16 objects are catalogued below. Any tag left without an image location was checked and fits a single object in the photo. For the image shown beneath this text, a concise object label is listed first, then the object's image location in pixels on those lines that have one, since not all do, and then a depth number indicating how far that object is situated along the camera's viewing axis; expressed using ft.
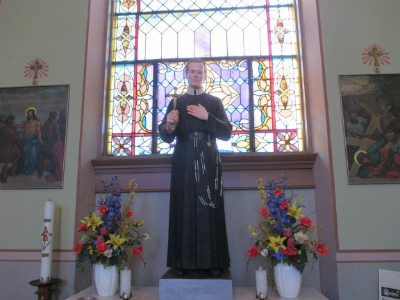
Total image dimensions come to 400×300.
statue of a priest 9.46
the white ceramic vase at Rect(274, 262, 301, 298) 9.14
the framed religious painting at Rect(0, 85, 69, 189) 11.87
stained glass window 13.55
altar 9.33
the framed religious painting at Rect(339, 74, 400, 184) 10.90
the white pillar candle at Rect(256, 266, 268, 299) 9.14
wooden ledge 12.04
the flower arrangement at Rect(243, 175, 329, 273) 9.09
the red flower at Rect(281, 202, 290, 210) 9.37
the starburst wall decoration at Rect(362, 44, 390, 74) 11.57
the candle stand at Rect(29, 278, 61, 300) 9.92
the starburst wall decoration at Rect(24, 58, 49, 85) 12.55
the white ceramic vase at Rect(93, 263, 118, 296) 9.55
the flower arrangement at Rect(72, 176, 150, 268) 9.55
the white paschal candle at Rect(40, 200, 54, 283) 10.04
